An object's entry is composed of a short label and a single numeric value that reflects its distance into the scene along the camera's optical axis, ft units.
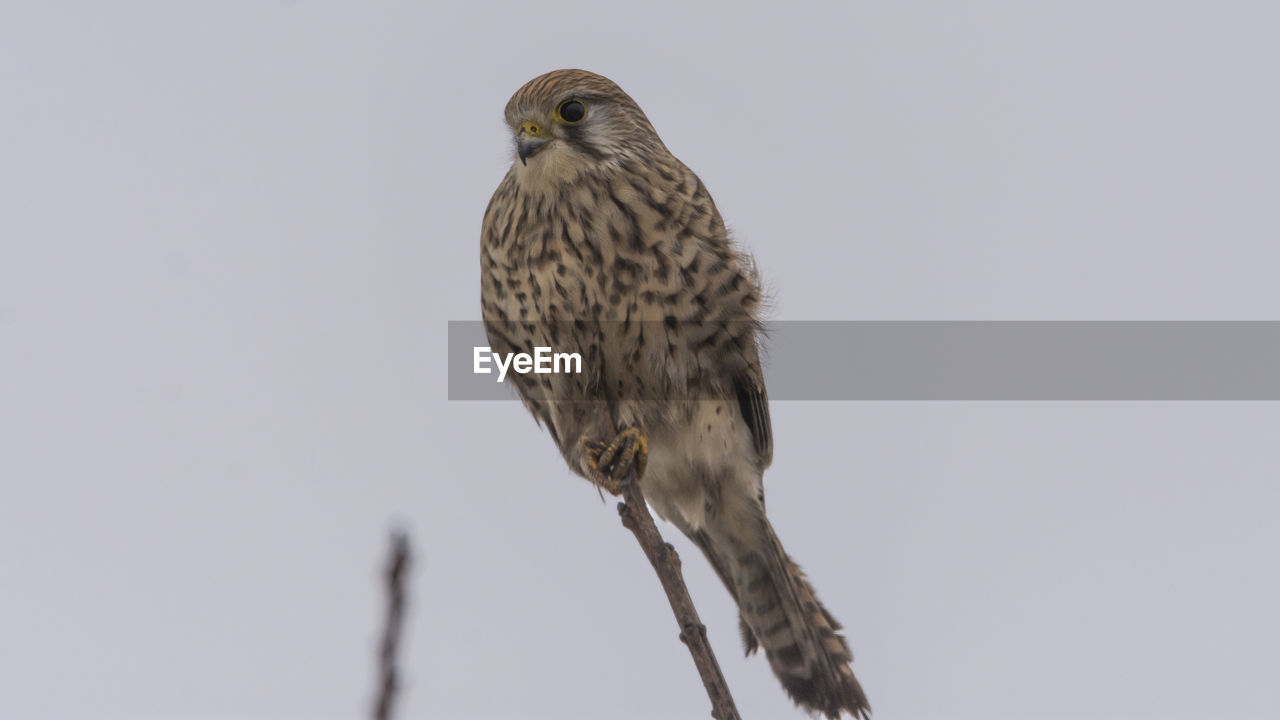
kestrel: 26.37
